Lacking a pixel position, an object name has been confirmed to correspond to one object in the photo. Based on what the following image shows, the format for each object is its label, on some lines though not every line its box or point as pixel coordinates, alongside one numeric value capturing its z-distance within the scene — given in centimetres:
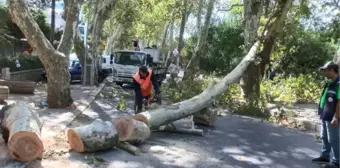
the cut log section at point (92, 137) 677
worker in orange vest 988
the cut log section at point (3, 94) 1139
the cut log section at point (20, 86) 1490
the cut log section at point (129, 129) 747
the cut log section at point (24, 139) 584
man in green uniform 668
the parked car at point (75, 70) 2282
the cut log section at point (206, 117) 1050
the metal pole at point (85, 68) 2038
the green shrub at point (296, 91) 1641
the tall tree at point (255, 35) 1560
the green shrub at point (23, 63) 1861
